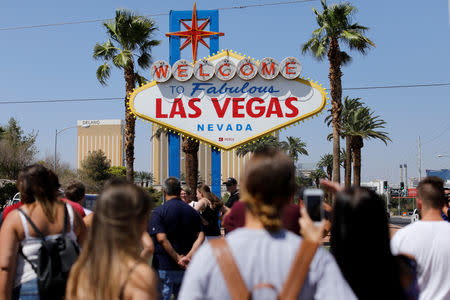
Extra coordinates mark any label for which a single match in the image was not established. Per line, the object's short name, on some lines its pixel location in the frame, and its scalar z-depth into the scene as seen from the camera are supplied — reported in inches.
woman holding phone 88.9
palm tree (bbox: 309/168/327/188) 3078.2
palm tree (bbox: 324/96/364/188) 1321.4
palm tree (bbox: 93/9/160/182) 820.6
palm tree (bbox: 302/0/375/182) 829.2
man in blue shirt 223.3
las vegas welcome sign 541.6
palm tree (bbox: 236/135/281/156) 2507.6
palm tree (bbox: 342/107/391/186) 1465.3
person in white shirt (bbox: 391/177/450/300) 123.4
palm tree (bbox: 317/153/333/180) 2847.0
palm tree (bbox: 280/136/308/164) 2758.4
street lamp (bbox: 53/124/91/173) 1520.7
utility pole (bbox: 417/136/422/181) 2337.1
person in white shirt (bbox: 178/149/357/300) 75.9
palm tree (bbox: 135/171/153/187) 4104.1
